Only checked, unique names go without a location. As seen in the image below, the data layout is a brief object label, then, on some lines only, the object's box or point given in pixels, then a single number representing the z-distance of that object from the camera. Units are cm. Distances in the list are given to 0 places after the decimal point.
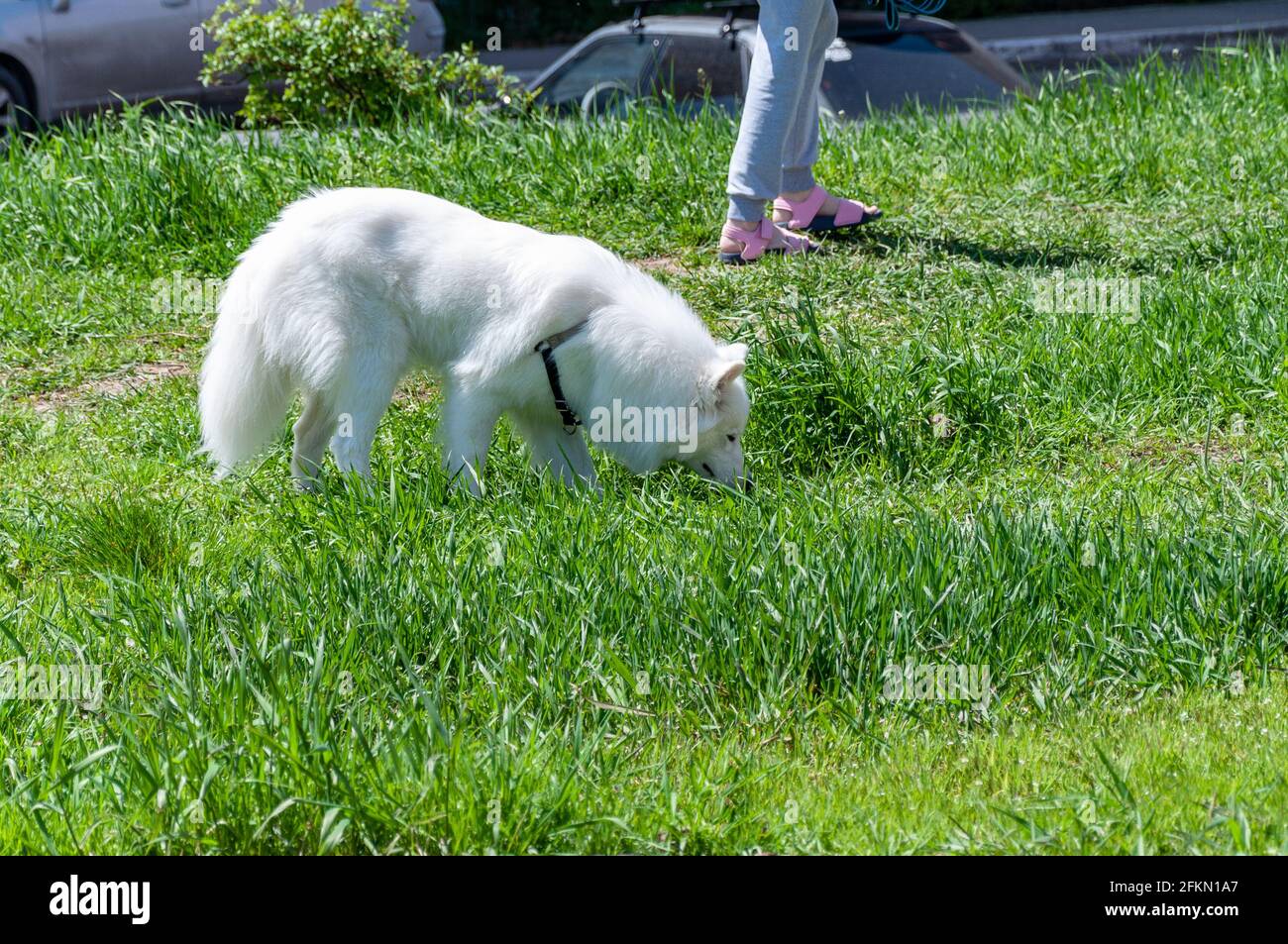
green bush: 1597
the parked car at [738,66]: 1722
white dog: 882
